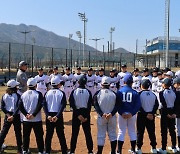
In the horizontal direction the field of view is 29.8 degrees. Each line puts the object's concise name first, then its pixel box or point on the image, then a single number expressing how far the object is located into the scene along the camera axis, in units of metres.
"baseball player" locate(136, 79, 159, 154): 8.84
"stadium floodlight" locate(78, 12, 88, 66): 59.62
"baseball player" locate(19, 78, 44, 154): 8.34
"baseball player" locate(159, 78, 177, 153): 9.05
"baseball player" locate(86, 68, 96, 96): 17.73
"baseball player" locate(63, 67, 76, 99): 17.49
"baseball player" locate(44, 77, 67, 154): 8.34
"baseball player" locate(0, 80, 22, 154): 8.72
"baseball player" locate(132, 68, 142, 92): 16.34
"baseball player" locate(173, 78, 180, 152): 9.09
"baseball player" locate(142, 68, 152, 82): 15.87
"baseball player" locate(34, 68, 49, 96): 15.79
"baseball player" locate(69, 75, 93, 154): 8.67
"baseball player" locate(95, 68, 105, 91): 17.76
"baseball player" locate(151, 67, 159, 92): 15.43
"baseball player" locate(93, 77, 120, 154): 8.28
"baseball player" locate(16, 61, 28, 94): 10.55
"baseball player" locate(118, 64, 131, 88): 16.44
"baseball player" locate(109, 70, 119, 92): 16.69
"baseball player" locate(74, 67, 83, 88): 17.67
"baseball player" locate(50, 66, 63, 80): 16.17
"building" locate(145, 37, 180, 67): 76.44
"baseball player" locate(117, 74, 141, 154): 8.42
